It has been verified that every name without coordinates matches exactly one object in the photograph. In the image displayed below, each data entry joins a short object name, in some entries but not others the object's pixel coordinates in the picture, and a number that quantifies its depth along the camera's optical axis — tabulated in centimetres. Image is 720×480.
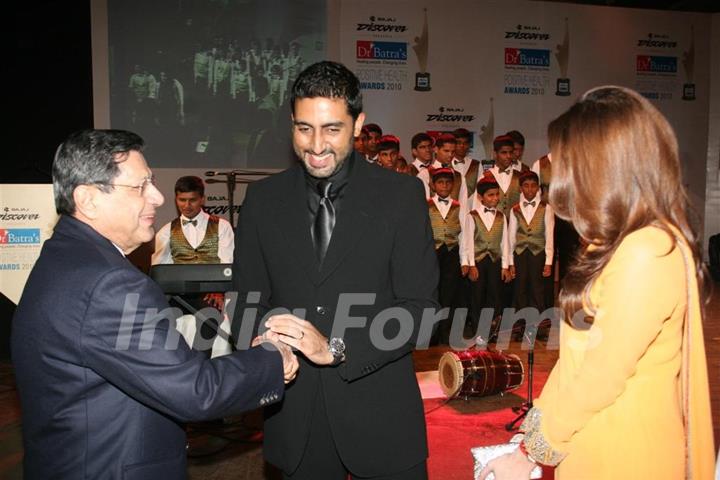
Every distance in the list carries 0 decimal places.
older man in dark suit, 156
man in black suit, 200
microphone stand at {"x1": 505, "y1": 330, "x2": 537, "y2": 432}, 465
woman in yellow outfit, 145
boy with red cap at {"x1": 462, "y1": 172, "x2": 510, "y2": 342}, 767
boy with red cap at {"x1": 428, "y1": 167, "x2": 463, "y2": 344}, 756
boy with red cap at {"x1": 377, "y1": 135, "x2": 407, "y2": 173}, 820
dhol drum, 505
